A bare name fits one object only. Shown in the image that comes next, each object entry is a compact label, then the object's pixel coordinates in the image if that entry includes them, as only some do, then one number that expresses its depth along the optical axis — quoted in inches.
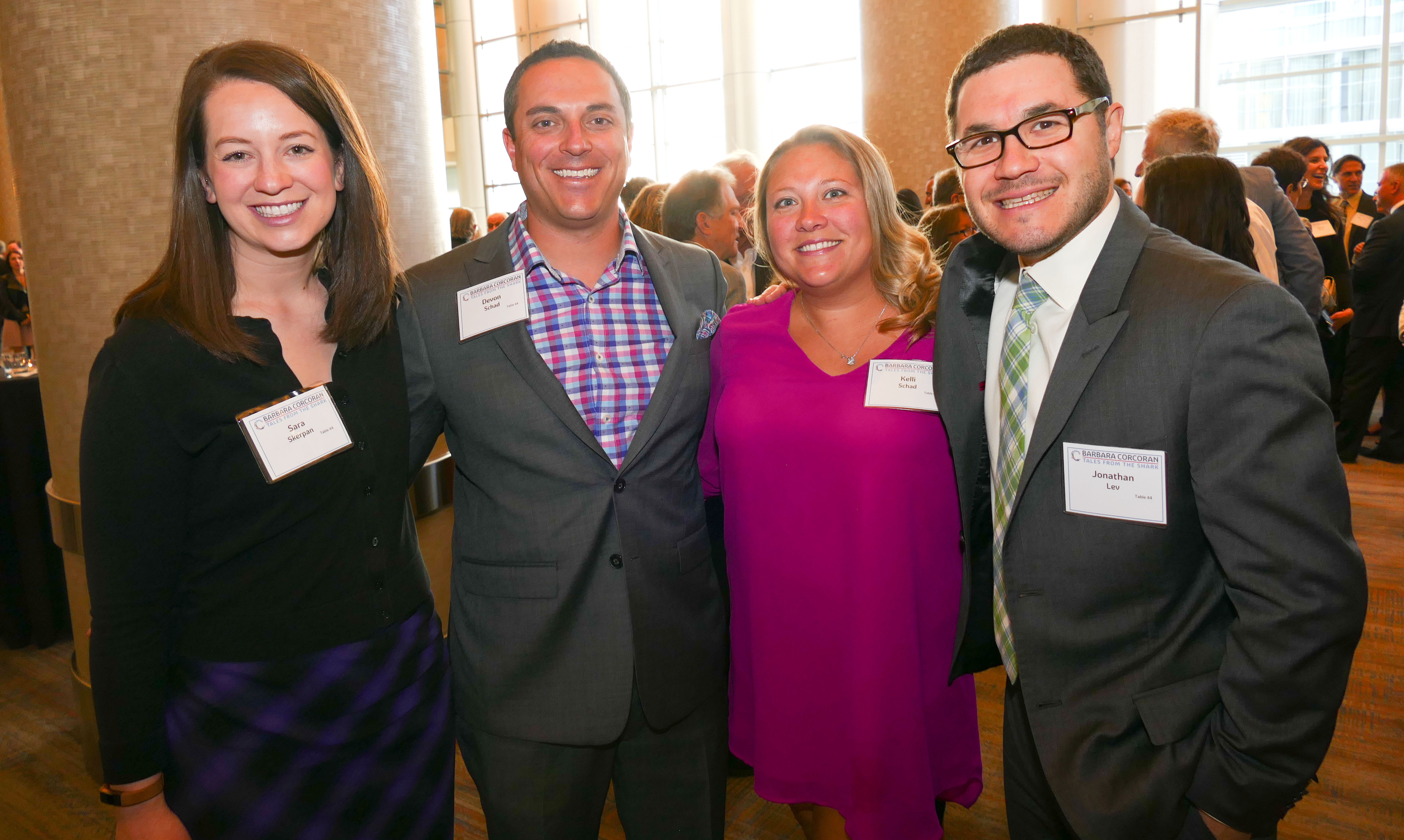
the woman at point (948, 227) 143.1
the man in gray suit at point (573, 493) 64.7
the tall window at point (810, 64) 470.3
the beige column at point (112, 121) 85.5
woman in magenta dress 69.7
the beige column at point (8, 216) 388.8
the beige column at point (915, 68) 275.6
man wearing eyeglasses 44.5
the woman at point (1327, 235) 213.9
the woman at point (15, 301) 292.0
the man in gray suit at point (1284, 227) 156.4
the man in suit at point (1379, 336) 218.2
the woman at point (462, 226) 274.4
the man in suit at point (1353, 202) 259.6
